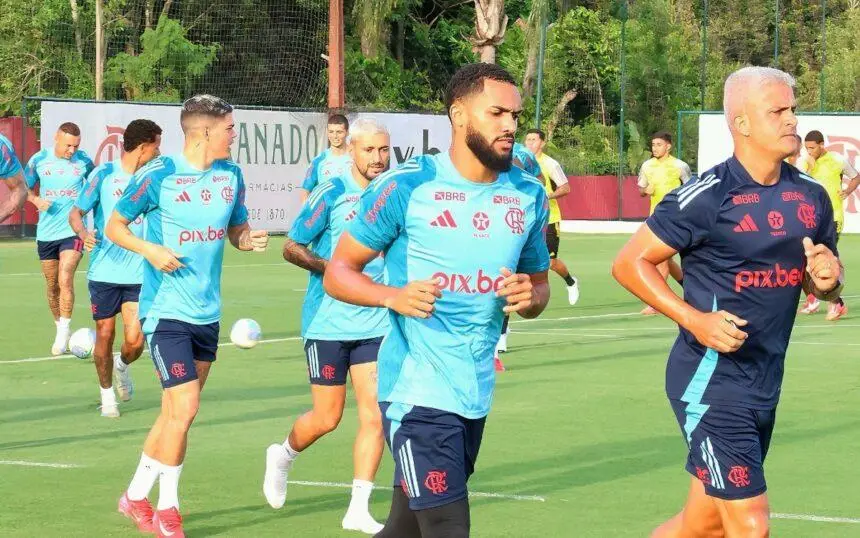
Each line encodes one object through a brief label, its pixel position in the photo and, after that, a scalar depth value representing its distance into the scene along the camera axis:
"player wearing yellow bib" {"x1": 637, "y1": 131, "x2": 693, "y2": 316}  22.58
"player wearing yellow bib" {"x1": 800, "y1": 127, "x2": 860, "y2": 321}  21.47
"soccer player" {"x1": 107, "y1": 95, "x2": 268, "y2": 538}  8.32
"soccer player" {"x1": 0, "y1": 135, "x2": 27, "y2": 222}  10.35
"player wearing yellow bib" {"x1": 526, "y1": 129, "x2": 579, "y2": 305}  19.11
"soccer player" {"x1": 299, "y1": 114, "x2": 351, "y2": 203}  14.80
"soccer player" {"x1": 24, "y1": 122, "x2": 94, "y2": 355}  16.75
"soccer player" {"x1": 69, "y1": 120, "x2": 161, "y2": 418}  12.43
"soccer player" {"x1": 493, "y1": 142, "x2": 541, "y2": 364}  14.12
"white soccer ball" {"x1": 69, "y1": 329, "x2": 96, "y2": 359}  12.72
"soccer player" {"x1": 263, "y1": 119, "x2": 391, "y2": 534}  8.58
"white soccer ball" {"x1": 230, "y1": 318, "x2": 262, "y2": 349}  10.44
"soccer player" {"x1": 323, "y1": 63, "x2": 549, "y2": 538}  5.89
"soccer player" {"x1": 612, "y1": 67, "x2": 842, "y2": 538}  5.96
